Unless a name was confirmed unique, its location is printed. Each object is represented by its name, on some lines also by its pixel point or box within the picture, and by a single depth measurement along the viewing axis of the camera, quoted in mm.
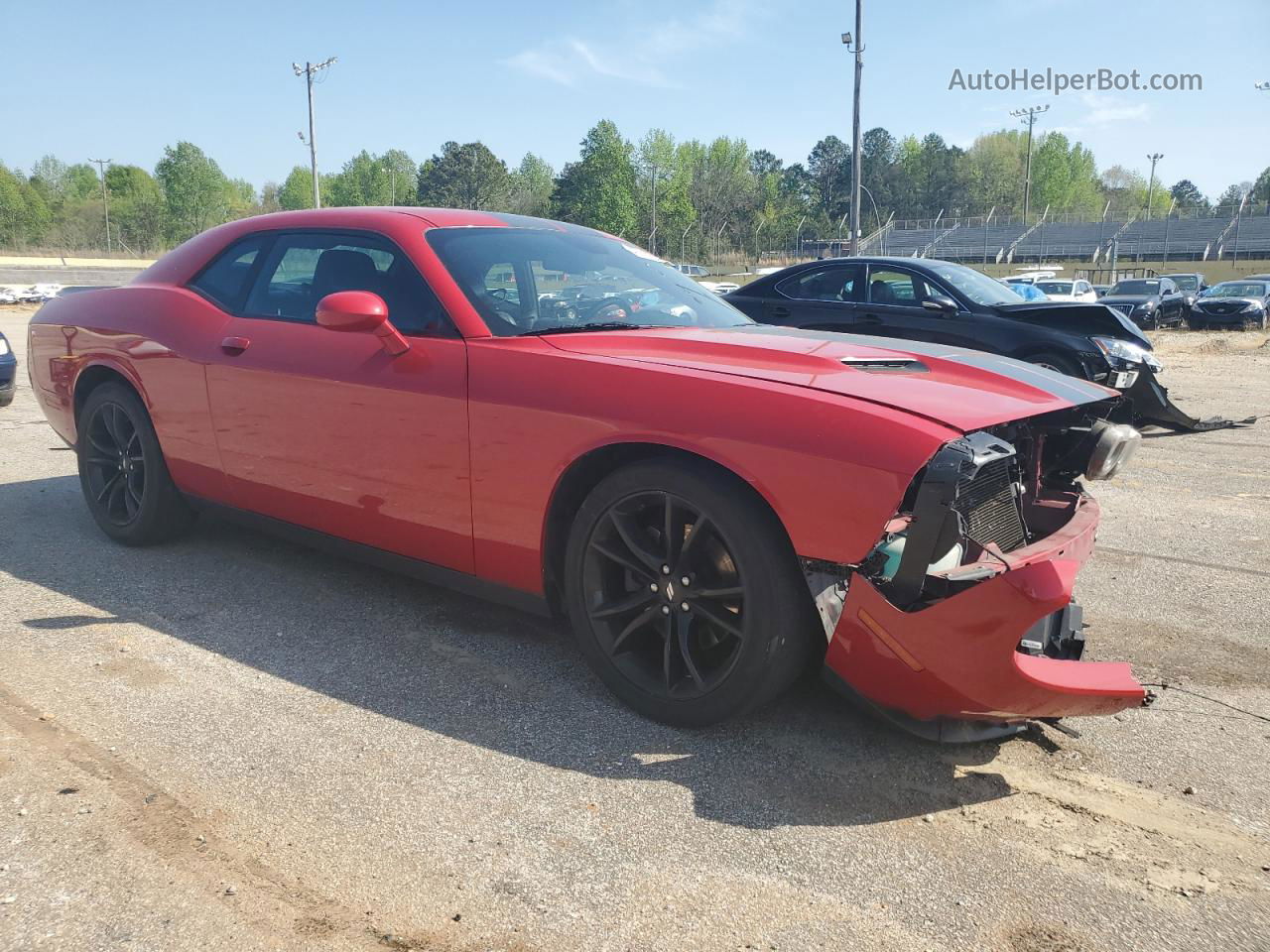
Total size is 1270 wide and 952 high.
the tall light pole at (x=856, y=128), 22473
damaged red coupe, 2420
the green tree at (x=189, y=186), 87944
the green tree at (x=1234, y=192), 118181
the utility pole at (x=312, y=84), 38062
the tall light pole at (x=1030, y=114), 67125
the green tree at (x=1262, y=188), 106050
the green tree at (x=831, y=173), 119562
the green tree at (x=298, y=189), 126438
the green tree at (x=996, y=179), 108375
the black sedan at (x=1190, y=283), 30695
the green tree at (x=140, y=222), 79875
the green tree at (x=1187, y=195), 135250
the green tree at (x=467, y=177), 99062
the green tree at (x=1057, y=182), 110938
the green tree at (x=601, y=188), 88812
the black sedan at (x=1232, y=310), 24953
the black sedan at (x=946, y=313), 8455
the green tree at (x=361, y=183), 121062
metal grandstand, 58250
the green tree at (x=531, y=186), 97562
